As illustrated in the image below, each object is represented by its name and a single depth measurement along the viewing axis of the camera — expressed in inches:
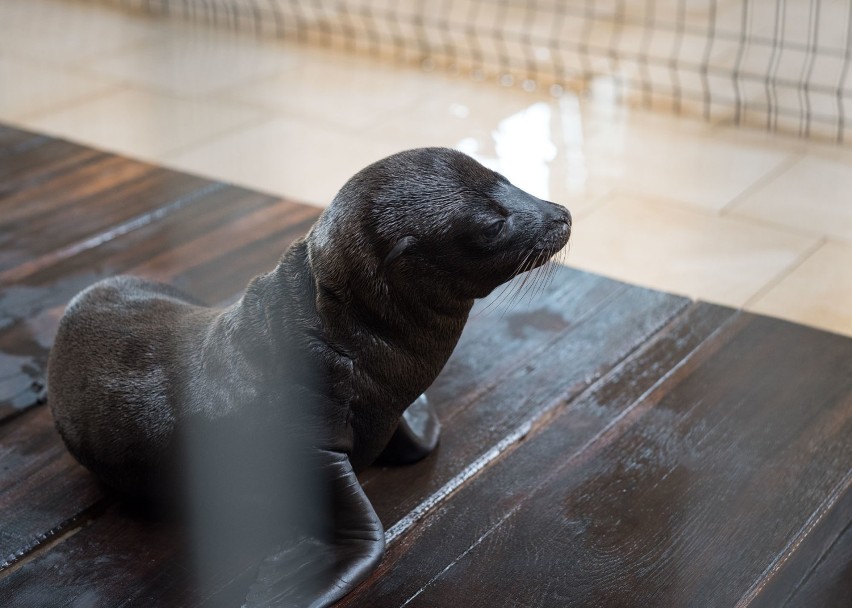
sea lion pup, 68.1
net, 179.6
